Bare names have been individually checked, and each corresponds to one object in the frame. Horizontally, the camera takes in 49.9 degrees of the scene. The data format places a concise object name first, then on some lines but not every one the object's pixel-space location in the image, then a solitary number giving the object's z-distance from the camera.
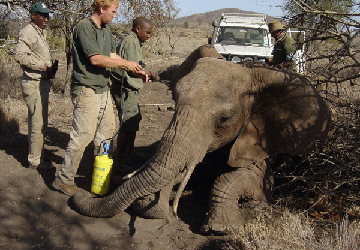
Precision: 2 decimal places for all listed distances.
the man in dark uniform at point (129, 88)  5.59
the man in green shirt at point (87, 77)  4.58
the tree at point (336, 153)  4.25
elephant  3.90
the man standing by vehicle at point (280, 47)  6.33
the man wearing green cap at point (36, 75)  5.35
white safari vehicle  11.56
